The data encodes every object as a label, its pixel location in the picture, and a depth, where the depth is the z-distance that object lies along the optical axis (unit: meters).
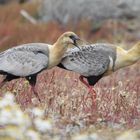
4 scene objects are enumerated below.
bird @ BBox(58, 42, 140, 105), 17.69
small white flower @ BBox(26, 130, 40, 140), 10.30
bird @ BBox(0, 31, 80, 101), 16.59
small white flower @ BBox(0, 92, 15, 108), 11.08
